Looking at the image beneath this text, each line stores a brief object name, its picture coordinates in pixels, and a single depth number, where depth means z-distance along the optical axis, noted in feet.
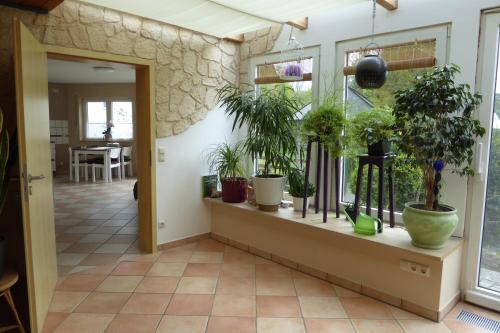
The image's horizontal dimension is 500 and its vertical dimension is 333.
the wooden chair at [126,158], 27.95
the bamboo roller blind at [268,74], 12.61
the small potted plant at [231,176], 12.57
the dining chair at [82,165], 27.22
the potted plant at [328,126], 9.87
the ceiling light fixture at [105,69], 21.85
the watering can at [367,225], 9.09
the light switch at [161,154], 11.85
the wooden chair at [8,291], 7.04
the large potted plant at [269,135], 11.14
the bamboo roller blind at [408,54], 9.12
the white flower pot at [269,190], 11.18
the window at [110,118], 31.04
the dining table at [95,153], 26.02
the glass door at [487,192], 8.23
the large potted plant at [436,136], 7.79
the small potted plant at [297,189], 11.23
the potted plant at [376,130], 8.93
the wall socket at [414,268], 8.12
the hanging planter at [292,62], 10.82
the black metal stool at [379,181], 9.11
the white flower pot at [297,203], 11.21
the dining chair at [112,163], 26.71
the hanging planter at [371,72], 8.39
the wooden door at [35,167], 6.64
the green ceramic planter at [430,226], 7.88
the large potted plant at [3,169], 7.43
